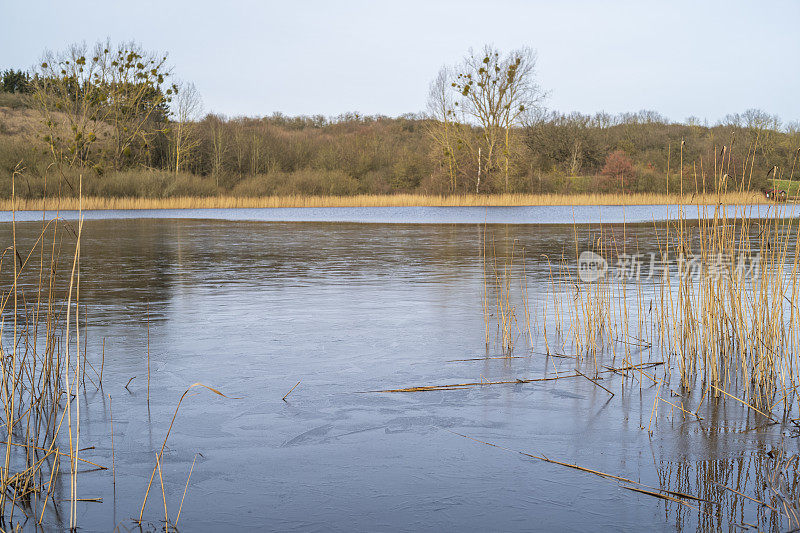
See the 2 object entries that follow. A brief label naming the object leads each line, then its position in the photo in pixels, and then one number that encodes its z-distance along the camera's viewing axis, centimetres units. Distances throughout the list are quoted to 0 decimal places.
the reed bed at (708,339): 485
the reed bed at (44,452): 316
